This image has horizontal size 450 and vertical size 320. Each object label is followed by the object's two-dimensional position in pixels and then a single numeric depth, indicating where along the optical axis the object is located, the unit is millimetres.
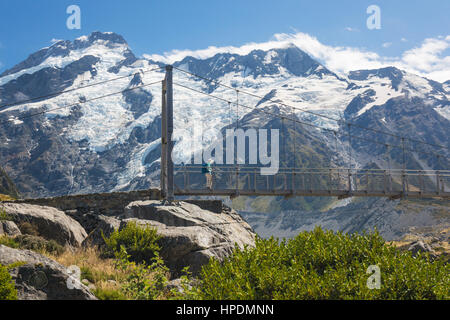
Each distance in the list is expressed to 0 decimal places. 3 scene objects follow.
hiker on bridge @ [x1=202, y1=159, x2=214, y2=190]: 27406
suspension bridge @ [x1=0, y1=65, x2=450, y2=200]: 21953
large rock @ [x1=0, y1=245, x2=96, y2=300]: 8922
